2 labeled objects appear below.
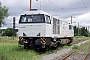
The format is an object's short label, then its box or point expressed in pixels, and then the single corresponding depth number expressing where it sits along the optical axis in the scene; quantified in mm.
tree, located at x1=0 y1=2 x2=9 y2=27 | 34441
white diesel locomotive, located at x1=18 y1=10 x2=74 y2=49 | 10409
